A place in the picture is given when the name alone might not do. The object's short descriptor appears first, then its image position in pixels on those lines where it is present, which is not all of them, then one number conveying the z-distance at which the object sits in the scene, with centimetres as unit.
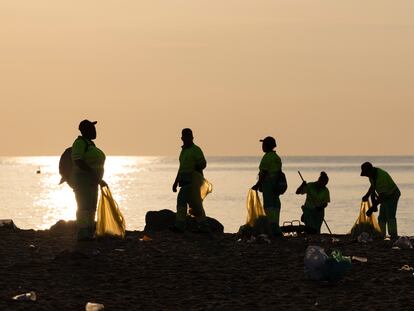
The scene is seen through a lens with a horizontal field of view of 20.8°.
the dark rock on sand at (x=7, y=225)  2186
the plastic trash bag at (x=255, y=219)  2125
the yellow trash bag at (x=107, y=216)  1936
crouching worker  2345
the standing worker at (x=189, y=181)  2100
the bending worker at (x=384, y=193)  2128
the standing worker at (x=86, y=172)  1875
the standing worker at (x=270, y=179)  2095
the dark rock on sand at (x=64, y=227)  2159
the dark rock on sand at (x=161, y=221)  2336
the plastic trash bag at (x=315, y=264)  1544
